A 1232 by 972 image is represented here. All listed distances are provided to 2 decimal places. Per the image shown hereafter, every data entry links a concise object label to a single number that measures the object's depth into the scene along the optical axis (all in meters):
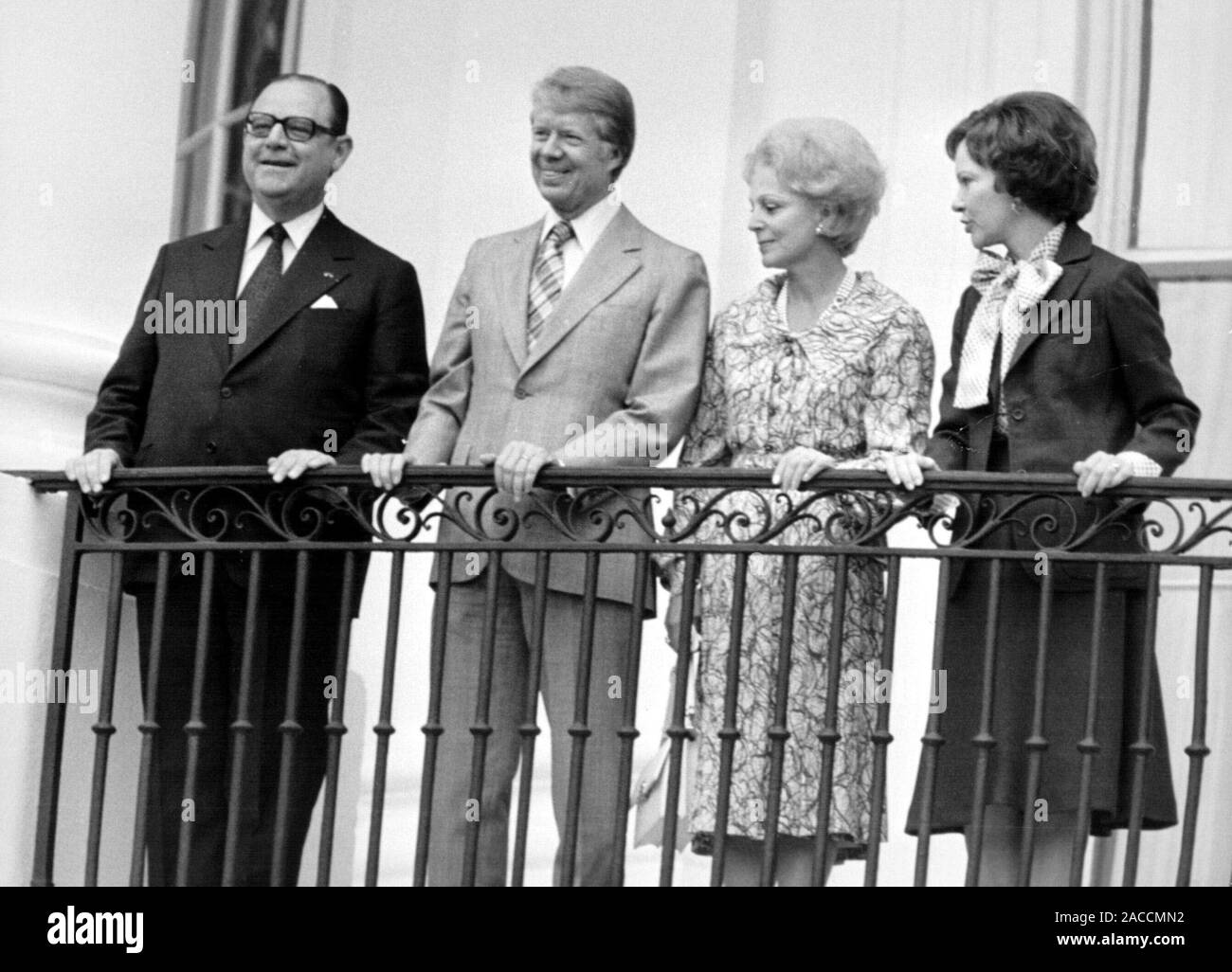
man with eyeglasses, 7.05
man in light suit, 6.85
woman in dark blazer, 6.58
